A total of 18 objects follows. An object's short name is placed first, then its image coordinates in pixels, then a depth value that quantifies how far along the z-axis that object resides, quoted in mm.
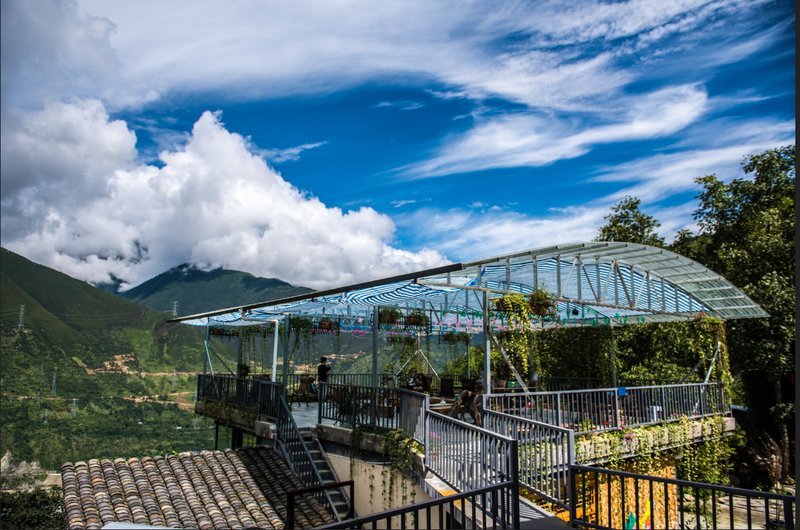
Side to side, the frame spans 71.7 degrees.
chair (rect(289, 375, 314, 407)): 18536
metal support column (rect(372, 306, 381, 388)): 12477
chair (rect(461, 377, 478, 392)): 16266
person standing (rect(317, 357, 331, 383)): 15789
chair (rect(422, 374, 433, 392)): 15825
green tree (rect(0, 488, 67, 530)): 31672
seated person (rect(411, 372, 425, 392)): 15820
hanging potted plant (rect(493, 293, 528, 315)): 10383
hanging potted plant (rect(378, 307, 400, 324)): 14773
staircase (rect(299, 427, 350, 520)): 11102
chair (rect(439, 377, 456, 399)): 15781
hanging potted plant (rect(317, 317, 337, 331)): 17438
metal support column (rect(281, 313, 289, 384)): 15407
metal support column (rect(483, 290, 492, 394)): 9945
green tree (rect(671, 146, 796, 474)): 16328
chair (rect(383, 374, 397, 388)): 17953
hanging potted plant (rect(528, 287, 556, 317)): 10617
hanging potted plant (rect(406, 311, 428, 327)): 15192
